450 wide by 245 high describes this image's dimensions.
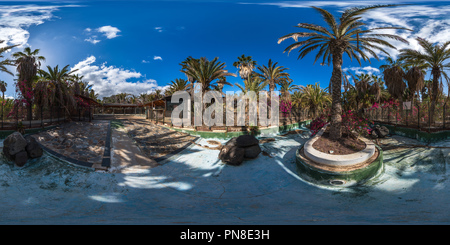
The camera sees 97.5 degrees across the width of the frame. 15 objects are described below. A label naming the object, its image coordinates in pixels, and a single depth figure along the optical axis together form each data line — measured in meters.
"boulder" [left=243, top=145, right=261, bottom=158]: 10.47
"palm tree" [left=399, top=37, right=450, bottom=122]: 13.15
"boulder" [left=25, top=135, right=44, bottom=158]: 8.64
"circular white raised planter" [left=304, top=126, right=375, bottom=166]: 7.57
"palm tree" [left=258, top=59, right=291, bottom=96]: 26.36
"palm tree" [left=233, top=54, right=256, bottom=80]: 36.27
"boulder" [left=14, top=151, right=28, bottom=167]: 8.16
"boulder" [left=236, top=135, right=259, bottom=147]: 10.47
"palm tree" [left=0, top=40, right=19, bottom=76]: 13.92
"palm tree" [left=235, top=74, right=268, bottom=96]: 20.92
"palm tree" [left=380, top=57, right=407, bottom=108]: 18.47
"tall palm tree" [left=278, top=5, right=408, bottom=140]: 9.94
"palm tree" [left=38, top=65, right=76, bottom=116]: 15.20
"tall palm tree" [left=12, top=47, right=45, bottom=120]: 14.85
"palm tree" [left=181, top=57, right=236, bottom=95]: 18.23
